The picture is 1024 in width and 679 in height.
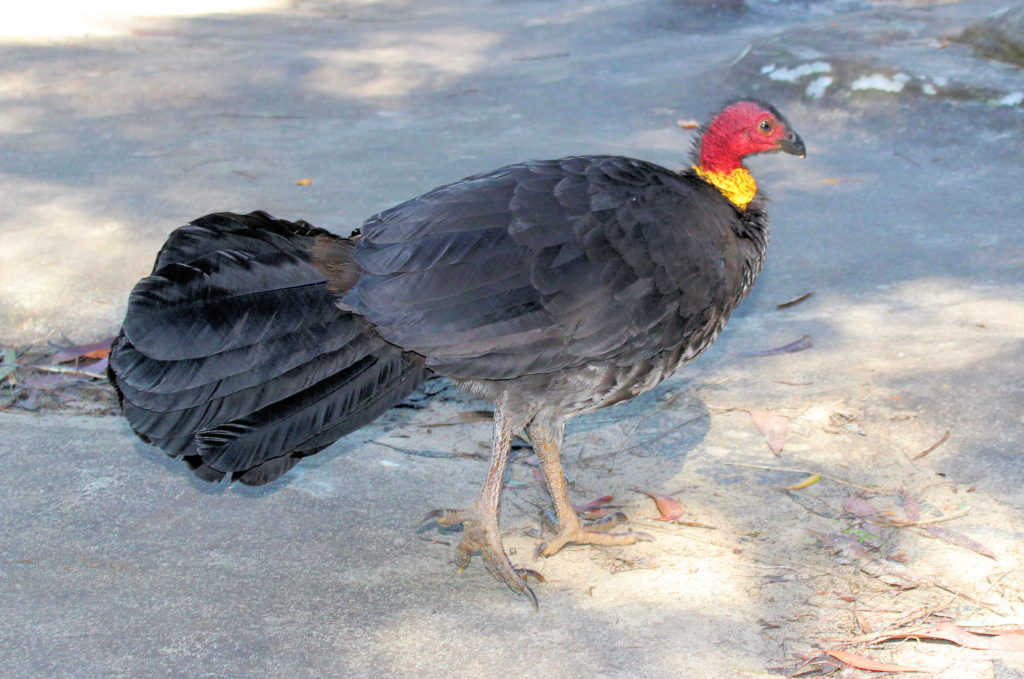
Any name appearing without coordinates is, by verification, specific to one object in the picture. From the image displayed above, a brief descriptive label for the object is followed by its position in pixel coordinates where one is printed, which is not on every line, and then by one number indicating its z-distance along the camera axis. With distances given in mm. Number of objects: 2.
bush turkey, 3076
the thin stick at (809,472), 3674
